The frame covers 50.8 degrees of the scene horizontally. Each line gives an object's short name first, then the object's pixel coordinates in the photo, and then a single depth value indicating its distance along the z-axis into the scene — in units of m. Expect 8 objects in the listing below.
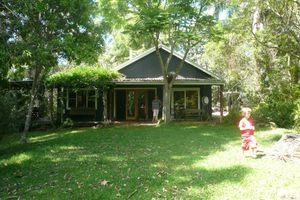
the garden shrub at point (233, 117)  18.72
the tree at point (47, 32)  9.11
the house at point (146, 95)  22.28
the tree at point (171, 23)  17.06
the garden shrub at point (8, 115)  10.92
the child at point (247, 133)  8.91
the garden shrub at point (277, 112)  16.53
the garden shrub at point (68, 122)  19.00
